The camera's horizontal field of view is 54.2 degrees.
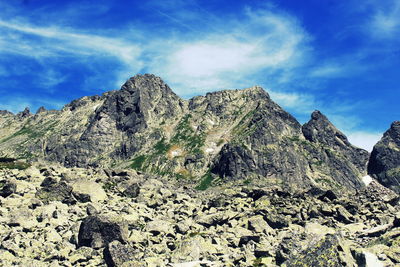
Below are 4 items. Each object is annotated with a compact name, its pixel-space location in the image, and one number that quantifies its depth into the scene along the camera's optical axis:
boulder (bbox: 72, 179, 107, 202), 53.28
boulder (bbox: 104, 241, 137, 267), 30.32
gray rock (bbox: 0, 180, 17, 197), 52.25
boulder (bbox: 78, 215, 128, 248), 36.72
